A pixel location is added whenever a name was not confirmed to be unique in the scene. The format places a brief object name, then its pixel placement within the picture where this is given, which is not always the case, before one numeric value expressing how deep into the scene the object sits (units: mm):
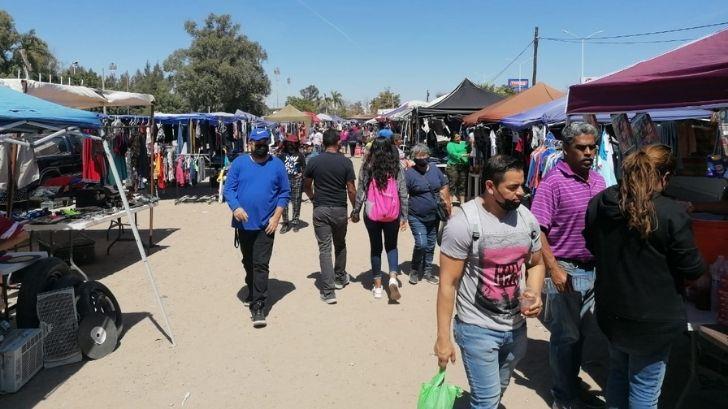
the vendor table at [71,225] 6266
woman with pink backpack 5516
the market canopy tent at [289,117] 24078
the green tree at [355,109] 119544
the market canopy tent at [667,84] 3158
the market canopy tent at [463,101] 14727
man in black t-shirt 5621
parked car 9070
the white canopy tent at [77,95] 8000
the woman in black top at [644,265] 2432
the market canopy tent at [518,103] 11894
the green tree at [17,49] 37844
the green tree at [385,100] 98056
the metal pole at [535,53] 28312
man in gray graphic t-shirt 2504
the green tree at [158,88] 55906
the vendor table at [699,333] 3064
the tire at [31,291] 4160
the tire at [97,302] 4414
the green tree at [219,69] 49250
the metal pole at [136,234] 4489
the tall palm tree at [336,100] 109750
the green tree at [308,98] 83500
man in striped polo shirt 3320
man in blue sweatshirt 4938
